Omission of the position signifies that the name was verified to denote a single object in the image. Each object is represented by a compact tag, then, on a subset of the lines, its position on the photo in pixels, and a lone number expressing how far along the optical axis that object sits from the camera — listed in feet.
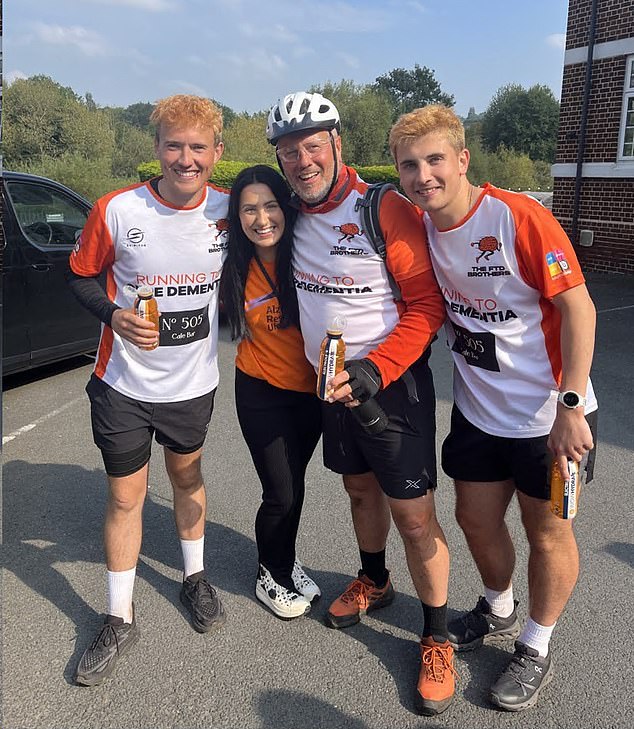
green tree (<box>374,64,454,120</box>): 263.29
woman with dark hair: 8.69
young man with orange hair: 8.50
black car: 19.24
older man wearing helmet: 7.95
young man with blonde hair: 7.17
